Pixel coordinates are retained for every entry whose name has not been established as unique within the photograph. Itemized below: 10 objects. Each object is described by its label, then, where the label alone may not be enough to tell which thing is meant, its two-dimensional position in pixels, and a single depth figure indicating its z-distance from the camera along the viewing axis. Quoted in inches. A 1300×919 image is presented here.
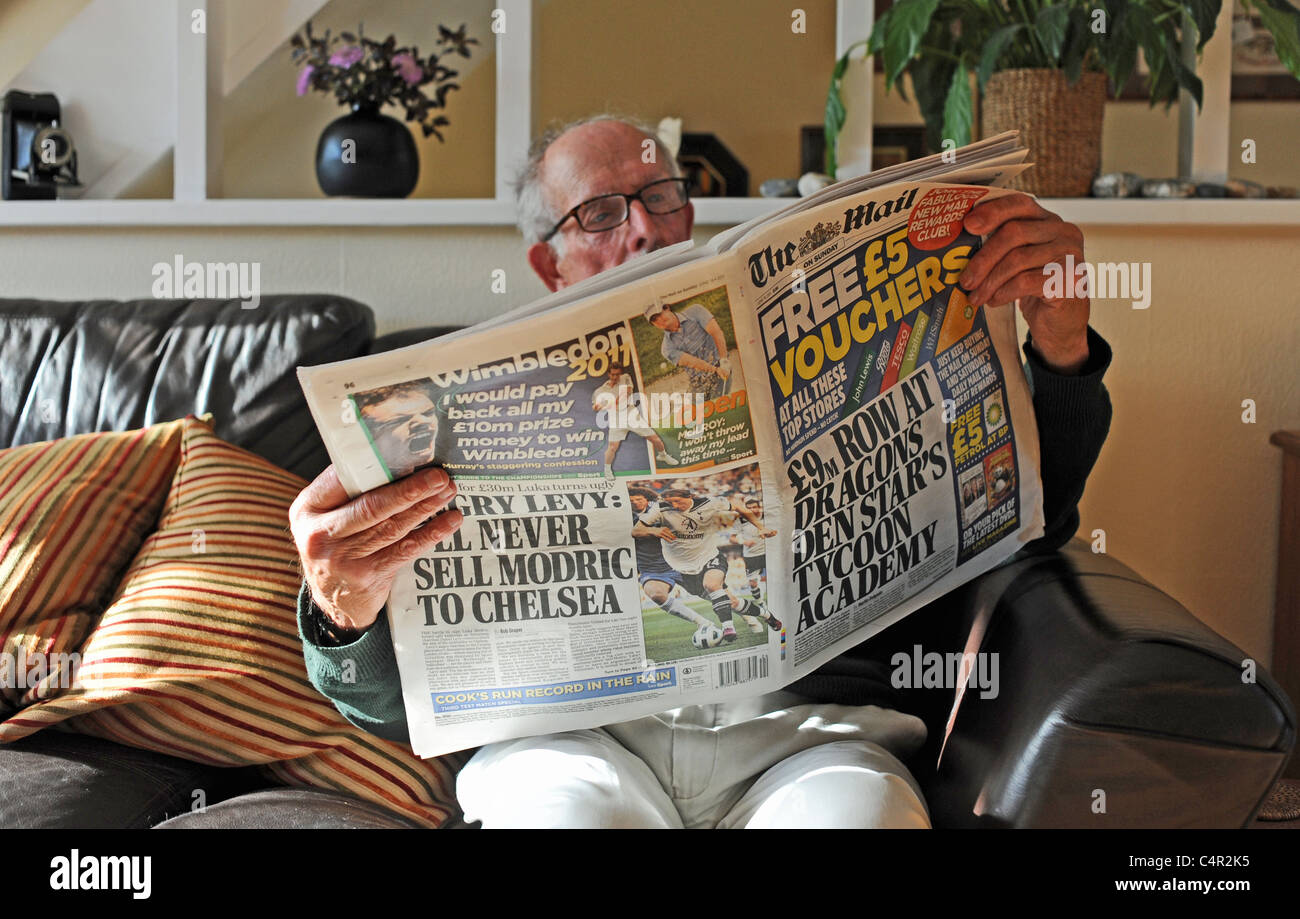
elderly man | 31.4
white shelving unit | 60.0
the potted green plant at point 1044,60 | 55.9
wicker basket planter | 58.6
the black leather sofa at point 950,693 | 29.9
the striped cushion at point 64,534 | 42.2
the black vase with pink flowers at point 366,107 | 65.8
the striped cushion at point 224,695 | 40.6
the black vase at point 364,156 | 65.7
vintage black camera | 67.7
